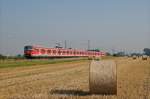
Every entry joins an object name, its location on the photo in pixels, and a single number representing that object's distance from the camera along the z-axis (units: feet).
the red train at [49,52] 227.20
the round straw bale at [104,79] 48.19
